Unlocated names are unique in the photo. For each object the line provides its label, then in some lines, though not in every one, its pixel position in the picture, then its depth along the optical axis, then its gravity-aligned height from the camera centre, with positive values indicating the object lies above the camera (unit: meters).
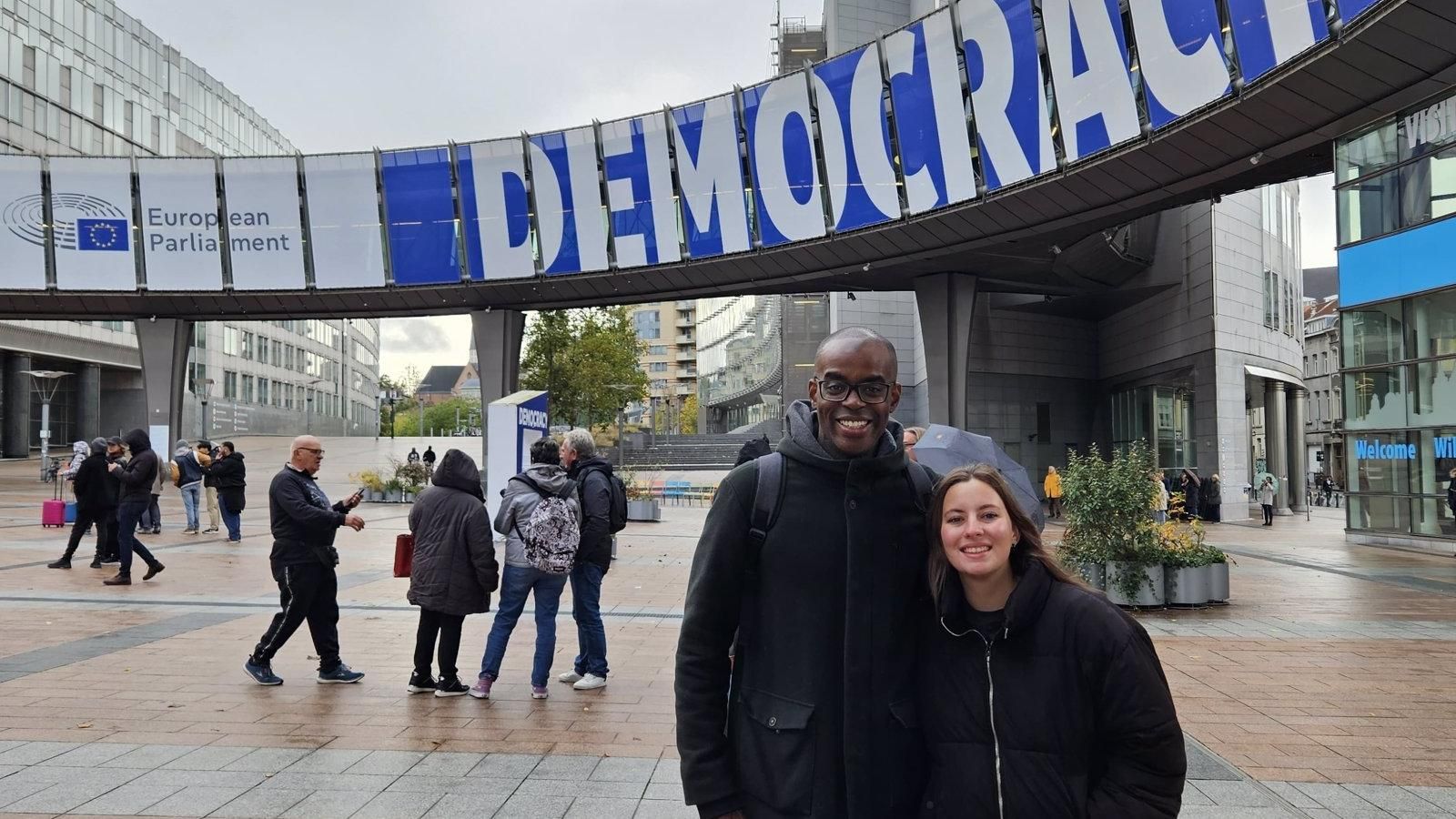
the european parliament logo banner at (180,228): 32.03 +6.87
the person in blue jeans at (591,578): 7.07 -1.12
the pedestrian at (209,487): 19.09 -1.00
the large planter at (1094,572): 10.80 -1.83
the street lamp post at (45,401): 35.91 +1.47
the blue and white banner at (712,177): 27.33 +6.90
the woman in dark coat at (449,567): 6.66 -0.95
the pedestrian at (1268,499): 27.84 -2.78
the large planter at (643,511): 24.91 -2.27
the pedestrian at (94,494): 12.84 -0.72
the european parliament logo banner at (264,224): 31.72 +6.90
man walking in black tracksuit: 6.95 -0.93
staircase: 52.31 -1.91
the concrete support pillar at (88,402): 55.69 +2.17
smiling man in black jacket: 2.23 -0.49
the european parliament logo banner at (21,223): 31.66 +7.10
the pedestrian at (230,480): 16.64 -0.77
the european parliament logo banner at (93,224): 31.88 +7.08
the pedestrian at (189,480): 18.75 -0.83
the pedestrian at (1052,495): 25.95 -2.31
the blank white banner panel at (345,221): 31.45 +6.83
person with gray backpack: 6.70 -0.88
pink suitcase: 18.77 -1.38
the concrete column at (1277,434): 37.47 -1.29
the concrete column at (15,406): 50.33 +1.90
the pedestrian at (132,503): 12.01 -0.80
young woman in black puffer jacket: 2.14 -0.64
